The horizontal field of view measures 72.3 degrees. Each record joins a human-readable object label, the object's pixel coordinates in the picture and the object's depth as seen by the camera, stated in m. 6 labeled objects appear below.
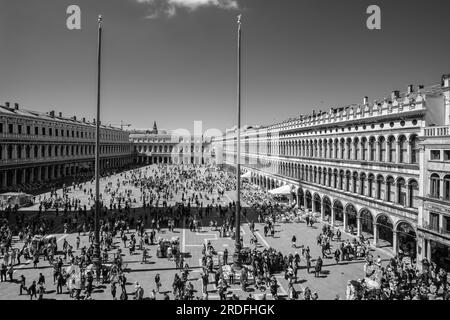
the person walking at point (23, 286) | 15.57
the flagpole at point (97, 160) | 17.52
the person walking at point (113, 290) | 15.01
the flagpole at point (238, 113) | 17.52
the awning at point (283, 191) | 41.72
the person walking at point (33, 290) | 14.86
